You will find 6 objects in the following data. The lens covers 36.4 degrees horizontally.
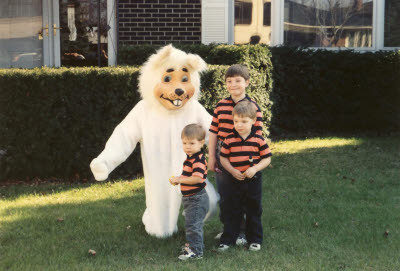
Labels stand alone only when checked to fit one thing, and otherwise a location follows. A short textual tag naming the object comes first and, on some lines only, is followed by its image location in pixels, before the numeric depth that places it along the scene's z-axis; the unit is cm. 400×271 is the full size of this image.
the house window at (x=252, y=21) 1045
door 1144
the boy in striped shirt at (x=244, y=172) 433
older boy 450
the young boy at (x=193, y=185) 431
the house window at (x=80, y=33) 1118
